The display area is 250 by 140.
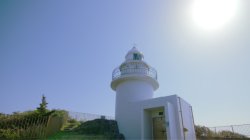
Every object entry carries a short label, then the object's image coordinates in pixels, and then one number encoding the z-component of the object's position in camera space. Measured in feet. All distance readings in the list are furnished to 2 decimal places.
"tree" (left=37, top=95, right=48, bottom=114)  42.27
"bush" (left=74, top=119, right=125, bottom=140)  40.14
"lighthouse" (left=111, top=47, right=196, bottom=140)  35.78
